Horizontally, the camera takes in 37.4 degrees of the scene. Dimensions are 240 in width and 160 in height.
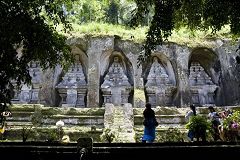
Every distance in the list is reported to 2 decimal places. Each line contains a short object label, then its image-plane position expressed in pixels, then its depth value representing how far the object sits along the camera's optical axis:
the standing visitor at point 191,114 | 10.22
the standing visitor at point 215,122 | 10.85
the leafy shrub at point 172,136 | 11.95
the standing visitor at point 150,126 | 9.95
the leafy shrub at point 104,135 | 12.12
